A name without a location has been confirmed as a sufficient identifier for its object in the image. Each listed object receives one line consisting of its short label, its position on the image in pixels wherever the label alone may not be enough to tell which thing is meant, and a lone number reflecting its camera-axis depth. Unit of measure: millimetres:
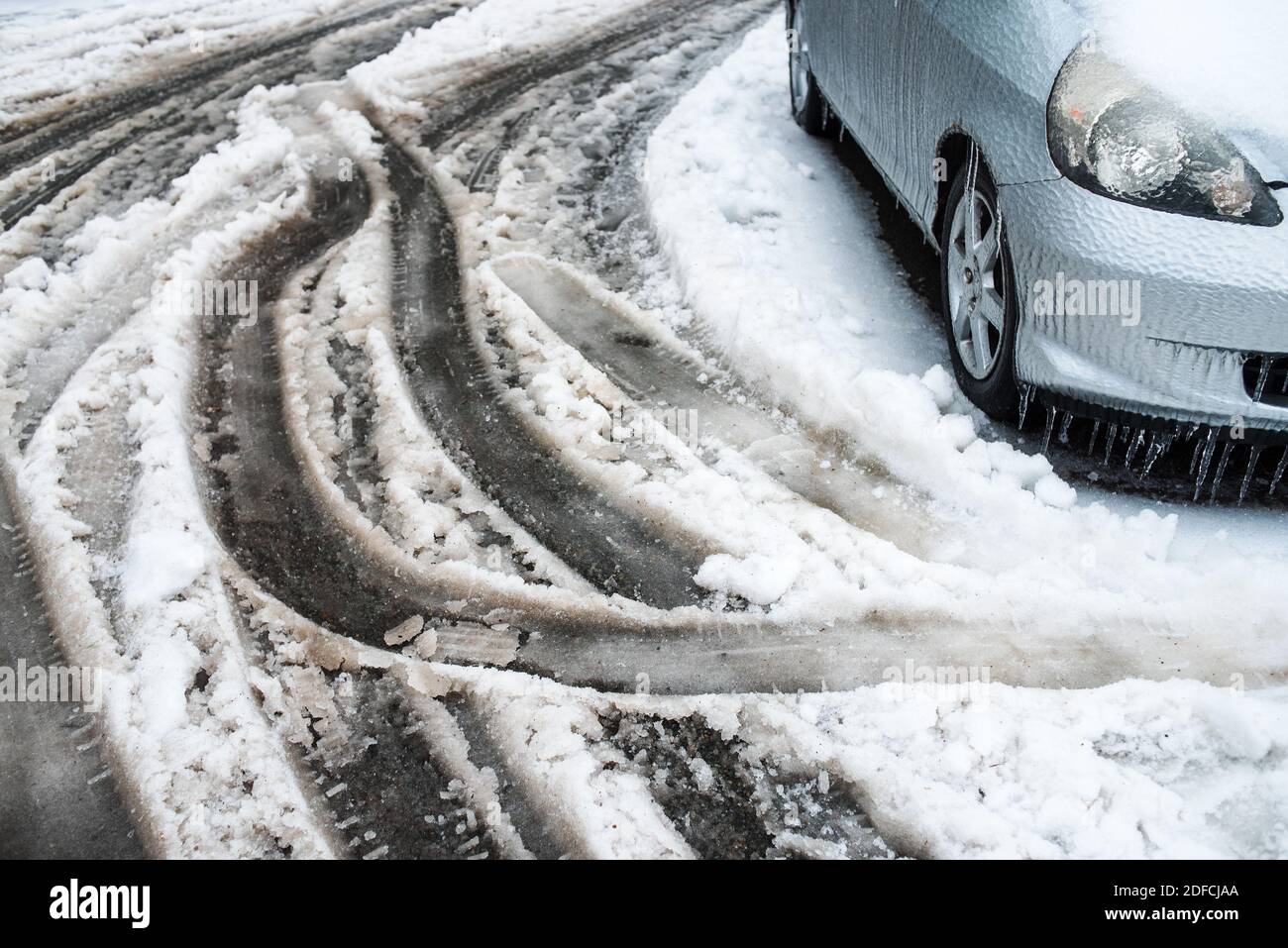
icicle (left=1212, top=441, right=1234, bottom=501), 3181
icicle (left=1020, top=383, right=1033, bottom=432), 3283
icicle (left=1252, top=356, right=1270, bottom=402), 2779
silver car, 2744
